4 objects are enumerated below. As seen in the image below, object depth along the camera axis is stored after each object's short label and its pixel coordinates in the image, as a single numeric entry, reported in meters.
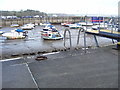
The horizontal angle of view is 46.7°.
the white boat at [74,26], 38.53
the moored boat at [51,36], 22.55
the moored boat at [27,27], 35.66
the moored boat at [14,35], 23.69
